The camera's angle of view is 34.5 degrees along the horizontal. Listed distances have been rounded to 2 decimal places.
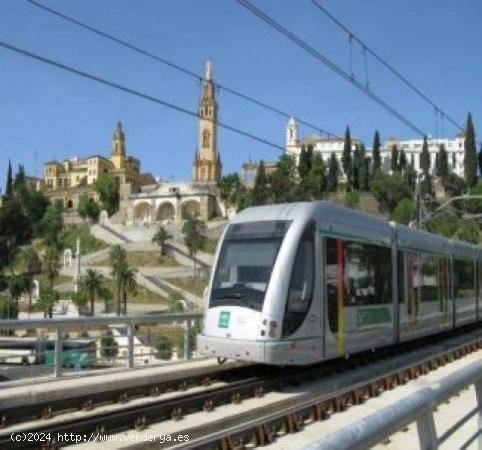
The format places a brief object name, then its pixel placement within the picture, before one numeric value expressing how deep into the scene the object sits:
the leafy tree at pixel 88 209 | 162.25
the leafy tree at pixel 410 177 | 142.50
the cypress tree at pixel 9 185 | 161.29
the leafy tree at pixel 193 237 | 118.75
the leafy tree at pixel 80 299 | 96.61
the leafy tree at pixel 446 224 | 92.56
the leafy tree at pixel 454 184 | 142.88
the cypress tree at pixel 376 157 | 148.93
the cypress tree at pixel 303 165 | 150.12
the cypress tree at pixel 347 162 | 147.41
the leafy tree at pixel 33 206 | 156.12
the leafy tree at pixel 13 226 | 147.00
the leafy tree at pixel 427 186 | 138.50
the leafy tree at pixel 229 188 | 150.75
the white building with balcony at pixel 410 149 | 165.50
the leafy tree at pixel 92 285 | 99.00
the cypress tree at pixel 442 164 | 148.04
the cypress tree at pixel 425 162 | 141.75
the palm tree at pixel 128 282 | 98.06
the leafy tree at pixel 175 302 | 80.50
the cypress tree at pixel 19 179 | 164.75
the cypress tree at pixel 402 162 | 153.25
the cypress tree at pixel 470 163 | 137.75
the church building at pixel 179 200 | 152.62
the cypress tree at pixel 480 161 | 144.90
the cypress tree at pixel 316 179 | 141.75
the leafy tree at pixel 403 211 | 124.24
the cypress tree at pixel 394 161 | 151.88
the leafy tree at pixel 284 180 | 133.62
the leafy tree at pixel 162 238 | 123.44
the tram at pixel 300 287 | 12.64
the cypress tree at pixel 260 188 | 135.88
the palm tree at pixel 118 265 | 95.36
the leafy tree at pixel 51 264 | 113.62
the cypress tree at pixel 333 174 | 148.49
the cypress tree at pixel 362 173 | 147.88
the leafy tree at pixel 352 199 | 136.88
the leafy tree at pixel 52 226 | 147.50
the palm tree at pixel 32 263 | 125.81
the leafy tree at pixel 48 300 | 90.57
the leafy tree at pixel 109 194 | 167.25
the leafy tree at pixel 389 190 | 137.55
